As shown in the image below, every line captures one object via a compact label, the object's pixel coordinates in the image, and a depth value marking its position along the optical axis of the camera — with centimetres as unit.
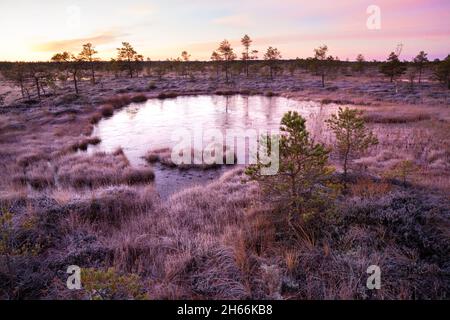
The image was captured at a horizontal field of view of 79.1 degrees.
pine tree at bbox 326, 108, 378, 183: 869
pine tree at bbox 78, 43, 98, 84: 4485
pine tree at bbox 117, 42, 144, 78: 6544
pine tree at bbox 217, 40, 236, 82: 6488
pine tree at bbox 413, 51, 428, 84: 4547
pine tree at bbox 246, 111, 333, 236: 591
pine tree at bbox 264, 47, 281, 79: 6145
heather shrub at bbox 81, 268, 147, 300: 382
